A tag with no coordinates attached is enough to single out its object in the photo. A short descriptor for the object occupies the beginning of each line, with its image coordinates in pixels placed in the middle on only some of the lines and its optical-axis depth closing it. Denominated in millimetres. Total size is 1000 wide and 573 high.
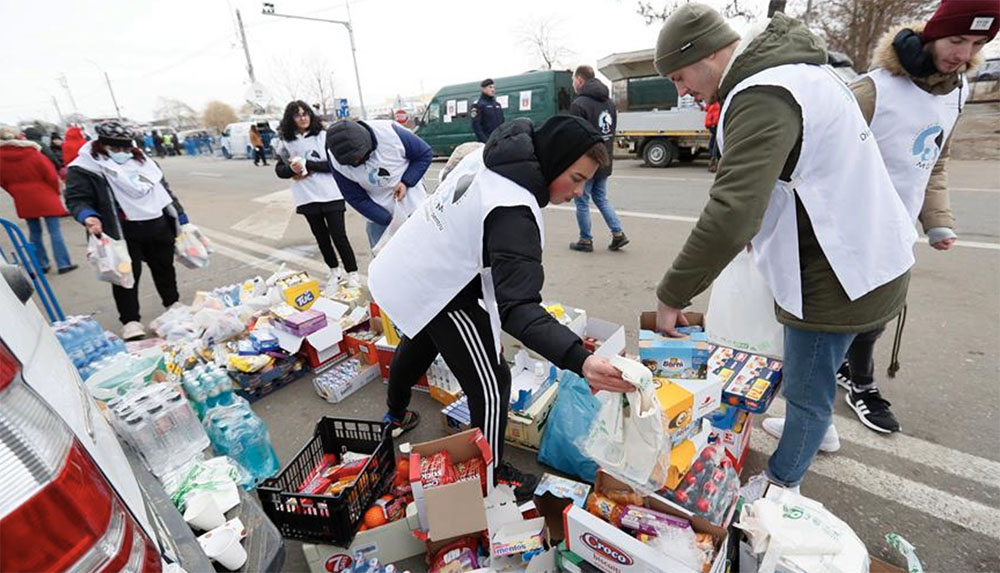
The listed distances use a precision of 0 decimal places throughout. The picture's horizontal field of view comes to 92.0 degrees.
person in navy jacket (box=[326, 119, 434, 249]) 3523
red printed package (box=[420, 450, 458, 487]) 1819
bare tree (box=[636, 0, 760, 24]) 16500
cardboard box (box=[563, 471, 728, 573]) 1491
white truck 10781
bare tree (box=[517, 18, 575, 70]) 35094
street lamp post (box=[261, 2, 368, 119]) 21031
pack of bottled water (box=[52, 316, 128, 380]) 3115
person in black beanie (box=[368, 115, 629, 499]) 1439
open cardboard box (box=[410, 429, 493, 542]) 1737
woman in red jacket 5883
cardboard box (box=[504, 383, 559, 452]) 2502
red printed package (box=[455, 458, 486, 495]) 1891
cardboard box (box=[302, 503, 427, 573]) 1854
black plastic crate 1823
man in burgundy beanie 1755
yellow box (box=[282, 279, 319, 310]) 3793
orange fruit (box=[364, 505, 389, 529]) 1948
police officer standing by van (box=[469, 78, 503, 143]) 9727
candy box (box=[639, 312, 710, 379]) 1917
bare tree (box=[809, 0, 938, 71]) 12578
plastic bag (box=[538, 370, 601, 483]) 2219
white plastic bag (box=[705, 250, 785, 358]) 1959
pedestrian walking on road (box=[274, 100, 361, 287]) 4277
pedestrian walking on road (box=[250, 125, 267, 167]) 20031
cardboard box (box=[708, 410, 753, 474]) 2115
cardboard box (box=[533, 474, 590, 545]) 1892
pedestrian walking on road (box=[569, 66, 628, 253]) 5379
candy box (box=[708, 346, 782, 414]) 2012
